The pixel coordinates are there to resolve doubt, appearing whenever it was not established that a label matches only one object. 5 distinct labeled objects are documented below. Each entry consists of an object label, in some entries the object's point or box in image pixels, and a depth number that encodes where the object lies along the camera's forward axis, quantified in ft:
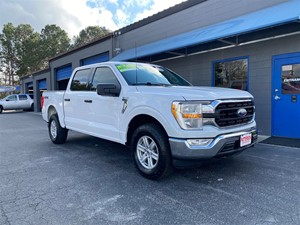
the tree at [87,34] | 133.59
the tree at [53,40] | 127.85
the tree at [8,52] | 134.72
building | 21.67
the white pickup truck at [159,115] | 11.05
